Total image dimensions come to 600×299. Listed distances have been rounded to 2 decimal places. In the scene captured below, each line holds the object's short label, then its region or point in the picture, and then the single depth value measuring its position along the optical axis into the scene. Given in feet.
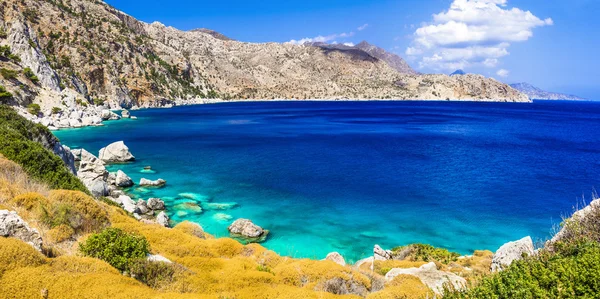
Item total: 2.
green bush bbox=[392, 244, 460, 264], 70.33
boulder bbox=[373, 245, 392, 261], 73.92
